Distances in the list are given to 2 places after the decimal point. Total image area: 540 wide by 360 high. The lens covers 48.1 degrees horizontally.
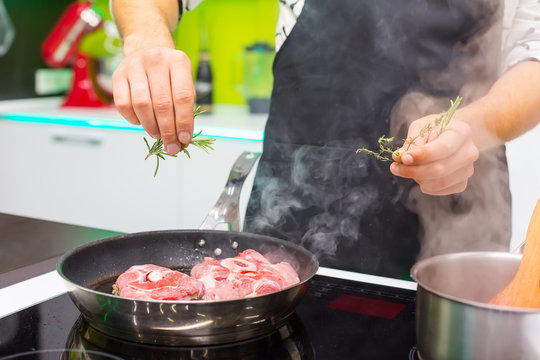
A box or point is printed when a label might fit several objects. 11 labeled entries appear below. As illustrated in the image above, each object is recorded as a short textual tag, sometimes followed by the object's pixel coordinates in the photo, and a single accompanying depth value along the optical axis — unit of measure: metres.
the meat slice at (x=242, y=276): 0.92
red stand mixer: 3.20
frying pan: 0.79
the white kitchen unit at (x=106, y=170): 2.61
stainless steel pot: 0.65
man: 1.44
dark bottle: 3.01
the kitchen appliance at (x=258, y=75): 2.98
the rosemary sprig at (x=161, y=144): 1.07
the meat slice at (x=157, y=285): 0.88
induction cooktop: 0.81
